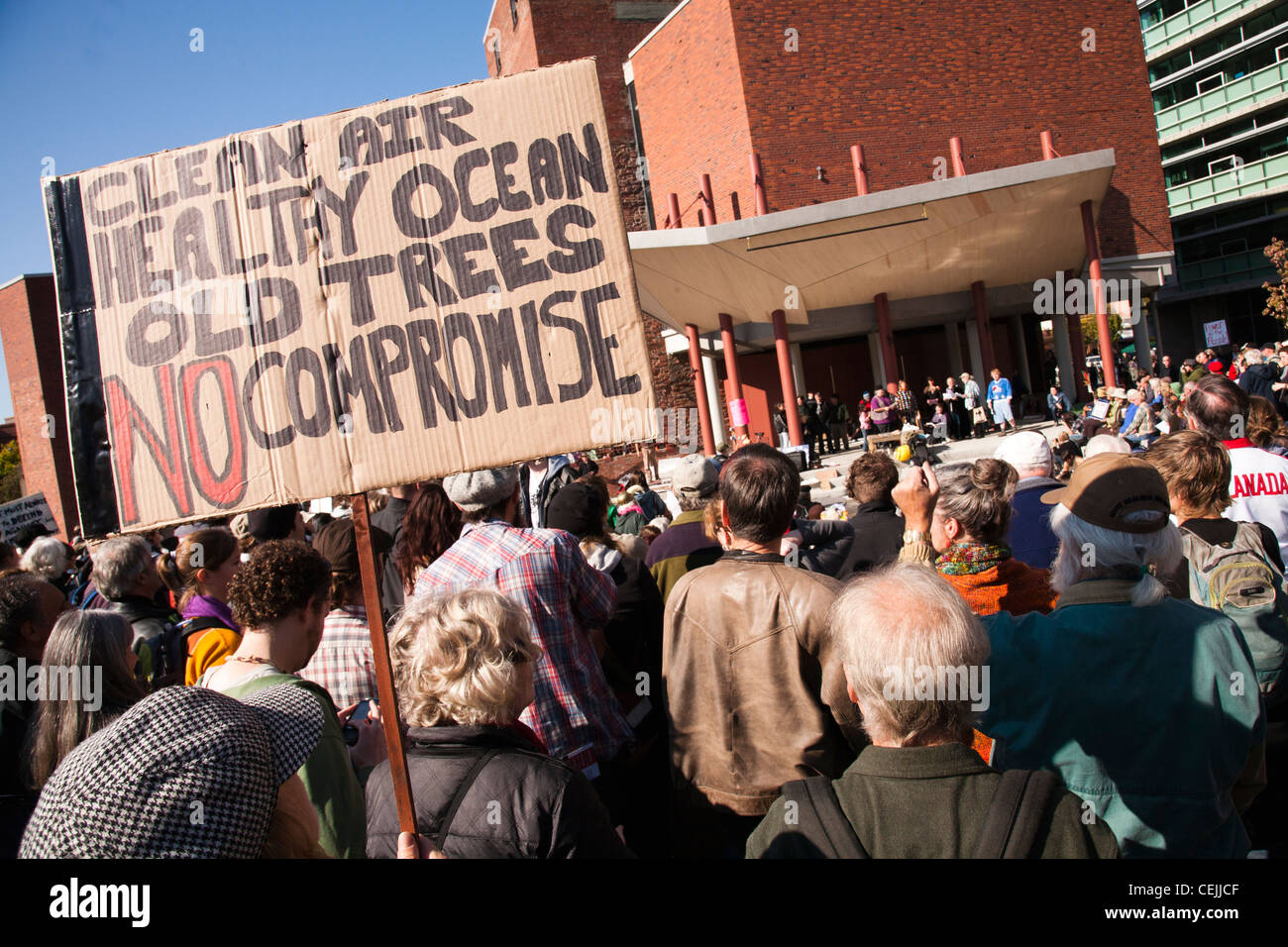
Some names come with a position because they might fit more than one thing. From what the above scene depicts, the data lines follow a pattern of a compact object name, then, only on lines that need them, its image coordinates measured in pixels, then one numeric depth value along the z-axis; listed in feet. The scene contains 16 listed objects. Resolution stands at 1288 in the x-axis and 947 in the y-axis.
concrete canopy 59.21
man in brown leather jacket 7.89
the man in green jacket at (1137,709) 6.23
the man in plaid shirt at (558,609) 9.09
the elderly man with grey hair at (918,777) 4.93
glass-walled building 141.79
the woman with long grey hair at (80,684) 7.73
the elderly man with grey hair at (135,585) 12.98
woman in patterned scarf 8.92
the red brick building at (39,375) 91.76
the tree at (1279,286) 120.67
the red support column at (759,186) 79.71
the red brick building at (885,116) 81.25
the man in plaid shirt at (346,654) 10.02
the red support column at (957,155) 80.64
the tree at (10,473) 144.48
